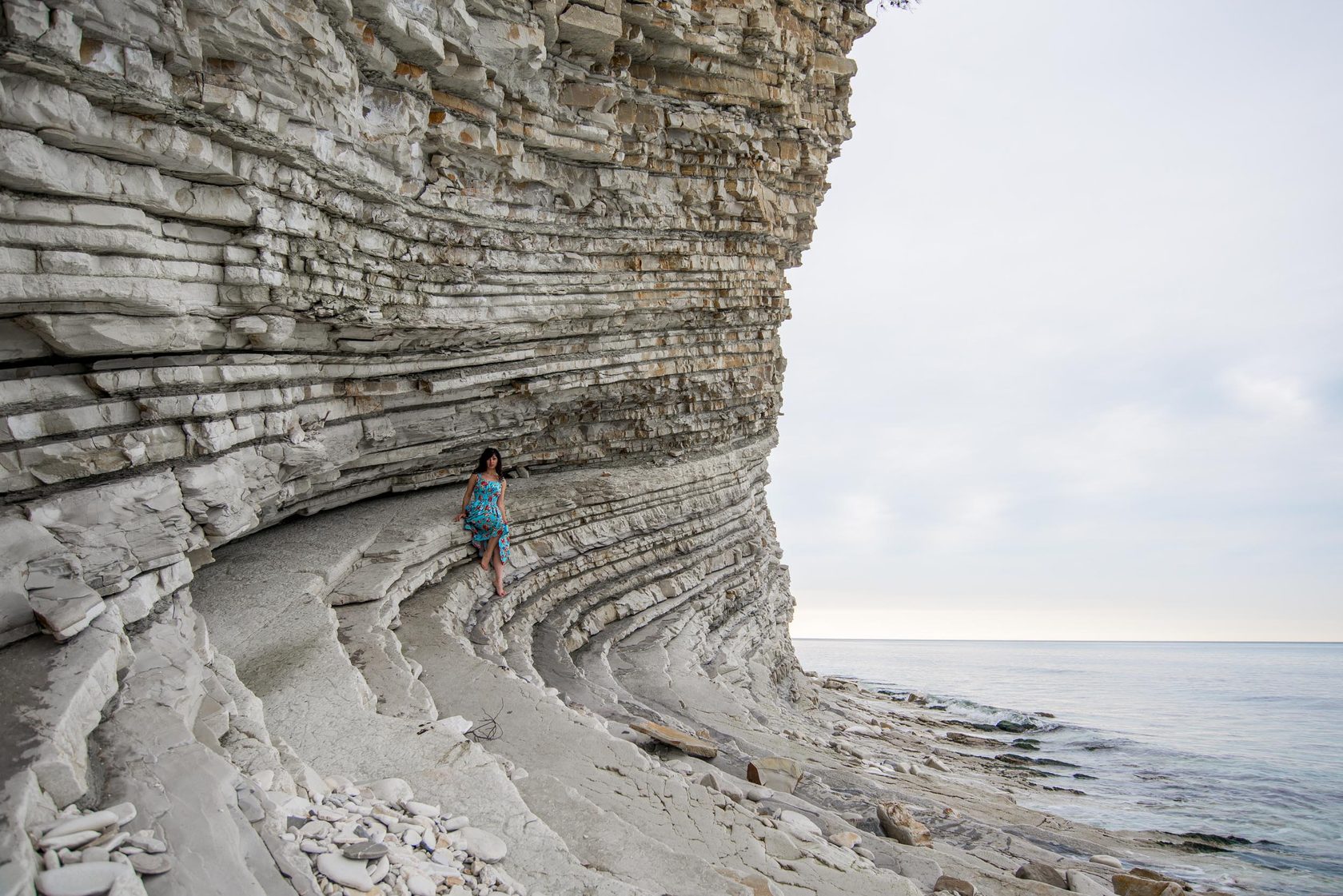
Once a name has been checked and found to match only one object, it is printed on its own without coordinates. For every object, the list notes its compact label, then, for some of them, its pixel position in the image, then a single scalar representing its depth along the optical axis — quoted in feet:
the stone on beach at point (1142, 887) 18.74
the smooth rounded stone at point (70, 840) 7.13
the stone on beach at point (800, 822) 15.37
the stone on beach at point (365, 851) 9.27
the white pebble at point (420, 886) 9.07
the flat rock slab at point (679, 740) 17.97
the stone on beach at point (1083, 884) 16.90
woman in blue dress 25.49
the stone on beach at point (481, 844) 10.31
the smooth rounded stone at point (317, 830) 9.48
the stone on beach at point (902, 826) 17.28
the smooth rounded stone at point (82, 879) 6.73
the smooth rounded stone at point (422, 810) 10.93
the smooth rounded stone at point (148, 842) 7.71
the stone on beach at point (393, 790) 11.28
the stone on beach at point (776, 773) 18.38
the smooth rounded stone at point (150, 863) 7.41
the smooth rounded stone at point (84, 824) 7.32
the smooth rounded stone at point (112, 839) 7.46
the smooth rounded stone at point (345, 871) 8.86
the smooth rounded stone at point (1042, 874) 17.10
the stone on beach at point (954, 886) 14.37
